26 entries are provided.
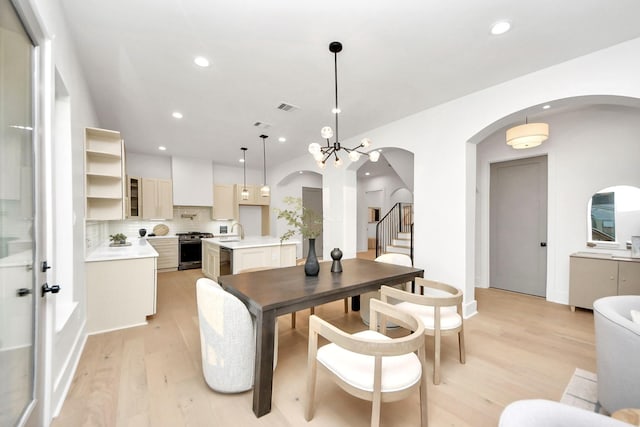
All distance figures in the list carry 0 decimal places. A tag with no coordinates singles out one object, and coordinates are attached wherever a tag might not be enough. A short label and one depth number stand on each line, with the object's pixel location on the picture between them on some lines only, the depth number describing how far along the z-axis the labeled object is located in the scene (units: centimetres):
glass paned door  112
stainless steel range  635
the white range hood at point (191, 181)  654
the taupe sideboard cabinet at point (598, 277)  314
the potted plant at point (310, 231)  238
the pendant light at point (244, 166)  571
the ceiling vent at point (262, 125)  429
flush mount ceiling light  292
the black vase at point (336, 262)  261
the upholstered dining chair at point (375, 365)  133
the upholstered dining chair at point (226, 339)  182
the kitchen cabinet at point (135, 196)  592
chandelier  230
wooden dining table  170
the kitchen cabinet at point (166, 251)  612
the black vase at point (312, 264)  249
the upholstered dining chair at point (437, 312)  197
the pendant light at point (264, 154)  503
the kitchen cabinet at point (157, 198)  615
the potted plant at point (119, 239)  429
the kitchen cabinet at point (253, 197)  736
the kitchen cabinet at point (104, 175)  297
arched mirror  338
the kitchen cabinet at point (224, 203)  716
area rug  181
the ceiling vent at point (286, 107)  358
